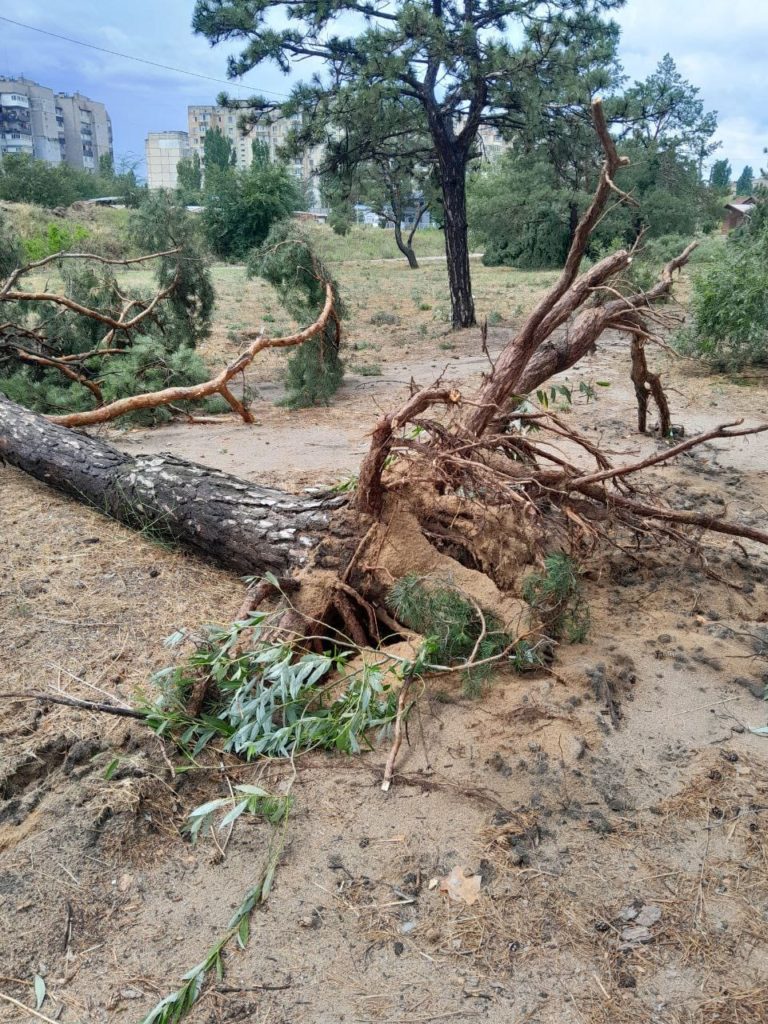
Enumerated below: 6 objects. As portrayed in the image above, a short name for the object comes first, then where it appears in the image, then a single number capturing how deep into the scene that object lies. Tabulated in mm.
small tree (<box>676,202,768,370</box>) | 8273
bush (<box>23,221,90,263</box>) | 21141
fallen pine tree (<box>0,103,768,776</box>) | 2920
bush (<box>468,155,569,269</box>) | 25453
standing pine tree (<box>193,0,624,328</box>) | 10266
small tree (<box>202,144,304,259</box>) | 23844
